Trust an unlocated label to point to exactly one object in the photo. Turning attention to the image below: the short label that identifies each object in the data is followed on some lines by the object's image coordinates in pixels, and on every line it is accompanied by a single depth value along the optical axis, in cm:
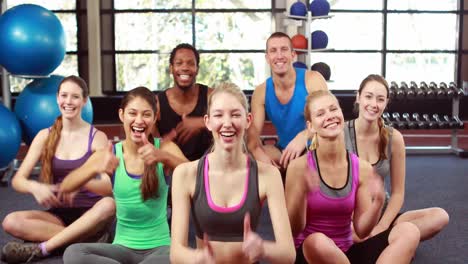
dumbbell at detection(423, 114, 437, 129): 581
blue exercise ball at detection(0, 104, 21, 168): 402
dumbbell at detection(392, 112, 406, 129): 577
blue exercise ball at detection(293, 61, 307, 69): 564
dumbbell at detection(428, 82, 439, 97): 586
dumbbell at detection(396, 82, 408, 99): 577
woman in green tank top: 212
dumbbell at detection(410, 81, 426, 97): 582
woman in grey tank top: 245
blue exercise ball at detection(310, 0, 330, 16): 594
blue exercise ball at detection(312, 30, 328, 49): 607
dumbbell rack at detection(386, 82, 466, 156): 603
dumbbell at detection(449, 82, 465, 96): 587
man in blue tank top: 311
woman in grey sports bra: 179
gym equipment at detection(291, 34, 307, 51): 602
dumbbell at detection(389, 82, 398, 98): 575
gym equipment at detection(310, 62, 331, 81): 580
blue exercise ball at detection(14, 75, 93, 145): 414
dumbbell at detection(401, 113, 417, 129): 580
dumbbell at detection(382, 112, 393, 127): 570
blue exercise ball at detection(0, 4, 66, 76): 402
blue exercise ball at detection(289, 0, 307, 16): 600
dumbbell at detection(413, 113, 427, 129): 581
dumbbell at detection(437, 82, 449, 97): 587
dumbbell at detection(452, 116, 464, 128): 578
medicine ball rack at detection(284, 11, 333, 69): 593
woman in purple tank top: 254
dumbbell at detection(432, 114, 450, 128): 579
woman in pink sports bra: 201
